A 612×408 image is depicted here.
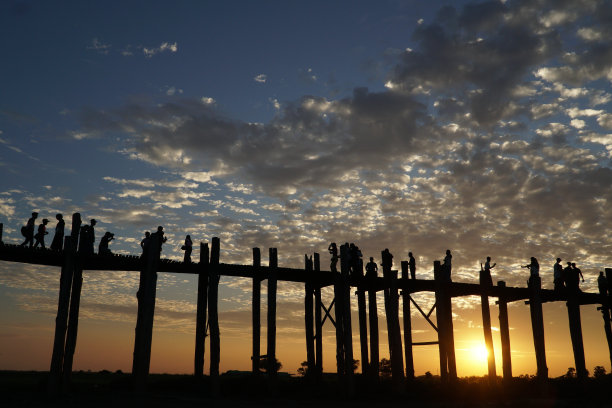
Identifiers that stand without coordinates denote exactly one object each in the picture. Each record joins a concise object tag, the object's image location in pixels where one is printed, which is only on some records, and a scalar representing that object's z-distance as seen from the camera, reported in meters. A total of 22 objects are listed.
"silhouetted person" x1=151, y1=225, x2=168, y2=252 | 15.67
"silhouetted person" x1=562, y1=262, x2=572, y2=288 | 21.96
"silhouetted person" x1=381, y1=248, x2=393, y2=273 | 19.20
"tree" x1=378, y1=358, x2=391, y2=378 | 34.83
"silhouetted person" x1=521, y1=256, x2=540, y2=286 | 20.83
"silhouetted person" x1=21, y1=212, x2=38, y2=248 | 15.42
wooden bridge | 14.95
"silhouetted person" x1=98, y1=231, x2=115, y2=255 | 16.08
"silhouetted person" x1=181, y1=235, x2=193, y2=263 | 17.28
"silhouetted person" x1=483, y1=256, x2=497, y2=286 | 20.42
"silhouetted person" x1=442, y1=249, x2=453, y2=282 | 20.77
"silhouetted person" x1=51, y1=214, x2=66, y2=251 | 15.60
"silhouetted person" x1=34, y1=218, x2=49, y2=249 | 15.57
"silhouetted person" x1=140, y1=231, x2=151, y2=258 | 15.96
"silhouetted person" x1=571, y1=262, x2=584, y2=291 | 21.92
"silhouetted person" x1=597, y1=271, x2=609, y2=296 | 22.62
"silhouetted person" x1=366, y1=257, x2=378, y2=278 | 19.77
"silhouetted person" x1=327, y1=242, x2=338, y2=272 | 19.04
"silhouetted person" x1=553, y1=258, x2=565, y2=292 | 21.95
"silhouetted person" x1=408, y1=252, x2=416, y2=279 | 20.72
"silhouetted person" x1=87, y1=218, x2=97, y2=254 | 15.83
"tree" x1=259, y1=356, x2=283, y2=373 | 30.75
